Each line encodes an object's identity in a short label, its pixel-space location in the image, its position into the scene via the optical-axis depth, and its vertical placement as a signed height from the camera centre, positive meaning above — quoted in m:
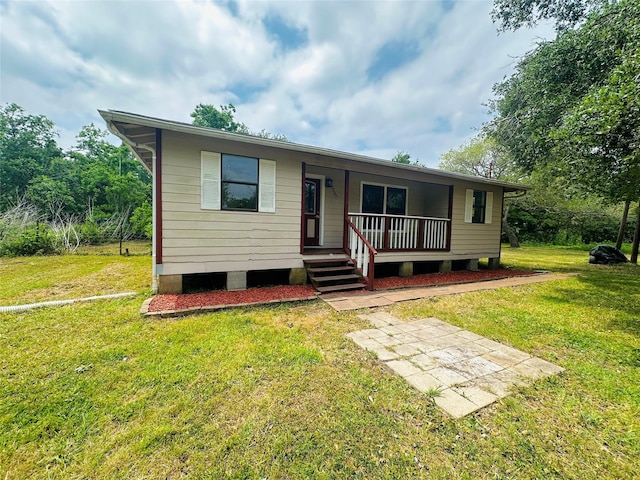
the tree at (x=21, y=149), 17.77 +5.29
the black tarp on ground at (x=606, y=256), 10.71 -0.83
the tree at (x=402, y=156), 34.06 +9.71
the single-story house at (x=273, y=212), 4.71 +0.33
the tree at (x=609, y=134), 3.97 +1.91
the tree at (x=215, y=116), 23.30 +9.84
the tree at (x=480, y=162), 17.69 +5.04
